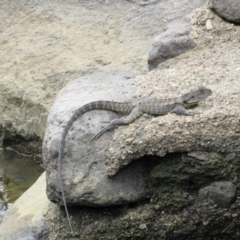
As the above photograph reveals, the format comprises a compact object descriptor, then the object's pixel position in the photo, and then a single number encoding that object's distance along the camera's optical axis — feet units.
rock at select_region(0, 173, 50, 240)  30.74
